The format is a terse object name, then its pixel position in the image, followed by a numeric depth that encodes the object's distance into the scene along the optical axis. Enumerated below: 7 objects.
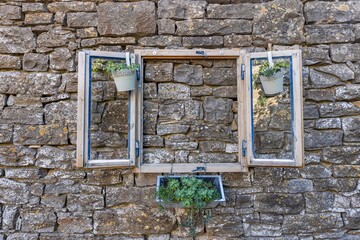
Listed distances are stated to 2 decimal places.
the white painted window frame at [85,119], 1.93
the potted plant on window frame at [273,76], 1.98
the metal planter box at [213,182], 1.94
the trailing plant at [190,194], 1.92
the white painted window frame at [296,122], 1.96
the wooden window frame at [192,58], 2.09
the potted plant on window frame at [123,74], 1.97
